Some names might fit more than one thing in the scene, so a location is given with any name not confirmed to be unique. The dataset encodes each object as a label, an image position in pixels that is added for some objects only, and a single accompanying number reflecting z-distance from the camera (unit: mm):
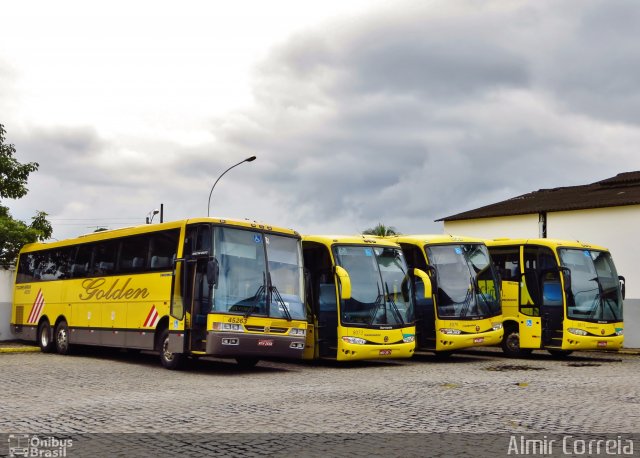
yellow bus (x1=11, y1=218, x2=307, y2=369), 16406
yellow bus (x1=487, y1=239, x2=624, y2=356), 21938
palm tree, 57750
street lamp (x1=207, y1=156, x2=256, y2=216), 36438
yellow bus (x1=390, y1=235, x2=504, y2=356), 20688
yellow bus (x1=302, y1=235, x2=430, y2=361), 18766
